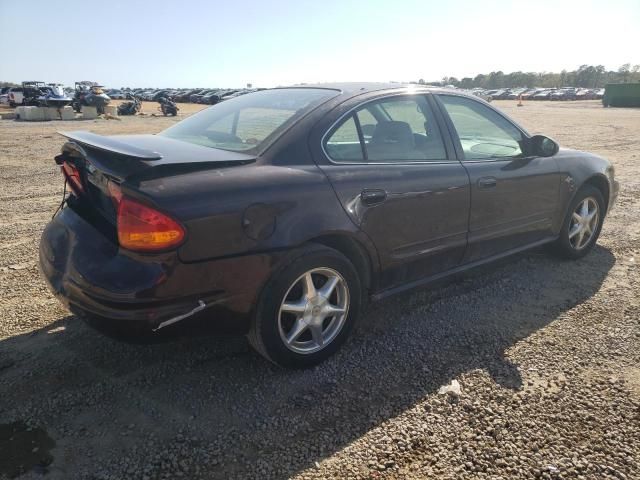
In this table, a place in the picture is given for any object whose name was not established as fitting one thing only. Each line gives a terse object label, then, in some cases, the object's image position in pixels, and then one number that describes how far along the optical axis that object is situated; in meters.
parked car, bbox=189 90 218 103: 48.62
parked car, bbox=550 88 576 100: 63.06
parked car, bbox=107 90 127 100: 63.94
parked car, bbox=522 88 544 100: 64.62
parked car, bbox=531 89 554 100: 64.31
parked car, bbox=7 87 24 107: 31.45
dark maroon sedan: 2.30
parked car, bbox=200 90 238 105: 43.58
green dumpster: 43.78
